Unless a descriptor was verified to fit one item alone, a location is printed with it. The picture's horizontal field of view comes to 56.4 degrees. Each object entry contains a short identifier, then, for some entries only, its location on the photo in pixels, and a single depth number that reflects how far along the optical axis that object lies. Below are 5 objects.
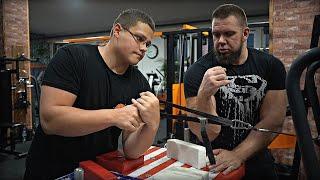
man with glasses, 1.29
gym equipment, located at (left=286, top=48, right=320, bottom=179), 0.65
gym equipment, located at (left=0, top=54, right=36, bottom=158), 5.35
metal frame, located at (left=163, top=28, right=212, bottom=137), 4.54
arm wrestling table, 1.12
